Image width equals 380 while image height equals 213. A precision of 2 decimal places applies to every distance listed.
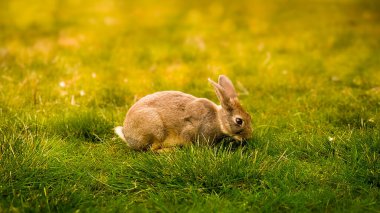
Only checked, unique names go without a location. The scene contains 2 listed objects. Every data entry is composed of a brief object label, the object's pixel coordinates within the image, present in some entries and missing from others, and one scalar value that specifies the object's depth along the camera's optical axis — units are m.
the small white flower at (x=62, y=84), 12.73
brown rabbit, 9.10
